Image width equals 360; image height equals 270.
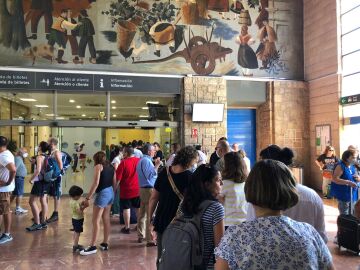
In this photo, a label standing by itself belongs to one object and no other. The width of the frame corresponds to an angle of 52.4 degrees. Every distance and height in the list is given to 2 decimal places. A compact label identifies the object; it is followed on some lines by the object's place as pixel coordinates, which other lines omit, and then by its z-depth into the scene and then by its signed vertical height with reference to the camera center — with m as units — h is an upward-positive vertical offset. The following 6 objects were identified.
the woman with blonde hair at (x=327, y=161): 9.49 -0.55
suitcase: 5.15 -1.34
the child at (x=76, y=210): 5.28 -1.02
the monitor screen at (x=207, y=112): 11.70 +0.89
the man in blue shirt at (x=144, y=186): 5.87 -0.74
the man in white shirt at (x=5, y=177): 5.54 -0.56
